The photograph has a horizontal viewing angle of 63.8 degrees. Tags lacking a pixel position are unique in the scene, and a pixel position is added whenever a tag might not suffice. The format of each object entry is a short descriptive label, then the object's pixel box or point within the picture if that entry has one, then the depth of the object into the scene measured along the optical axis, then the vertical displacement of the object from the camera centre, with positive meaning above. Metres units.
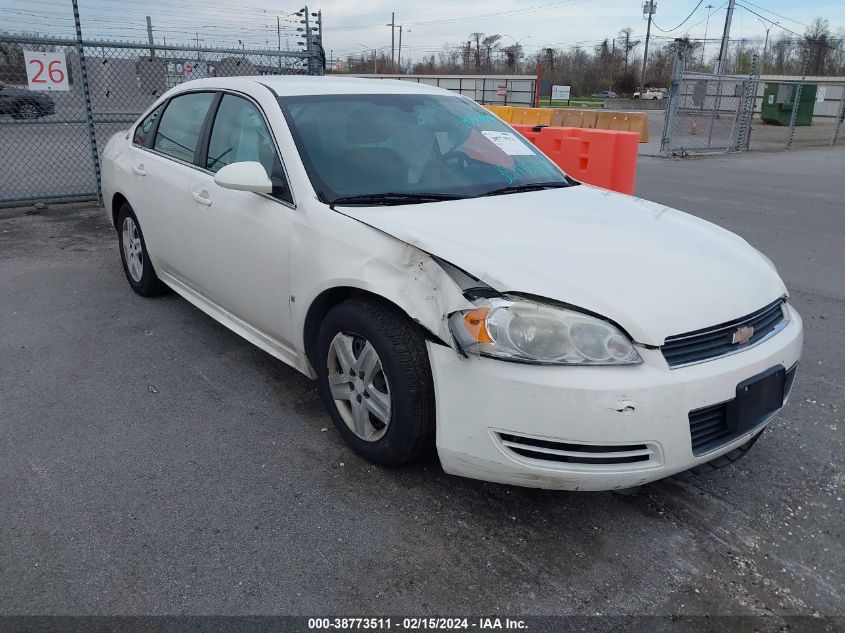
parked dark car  8.16 -0.26
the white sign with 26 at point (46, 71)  7.78 +0.12
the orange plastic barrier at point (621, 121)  17.39 -0.61
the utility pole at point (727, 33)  36.48 +3.78
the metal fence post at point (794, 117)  19.33 -0.47
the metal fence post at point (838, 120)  22.00 -0.59
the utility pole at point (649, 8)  63.66 +7.94
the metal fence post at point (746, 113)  18.04 -0.39
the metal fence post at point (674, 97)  16.31 +0.00
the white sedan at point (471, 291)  2.31 -0.73
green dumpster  29.95 -0.16
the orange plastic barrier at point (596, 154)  8.68 -0.74
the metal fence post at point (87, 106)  7.94 -0.27
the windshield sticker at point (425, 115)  3.73 -0.13
